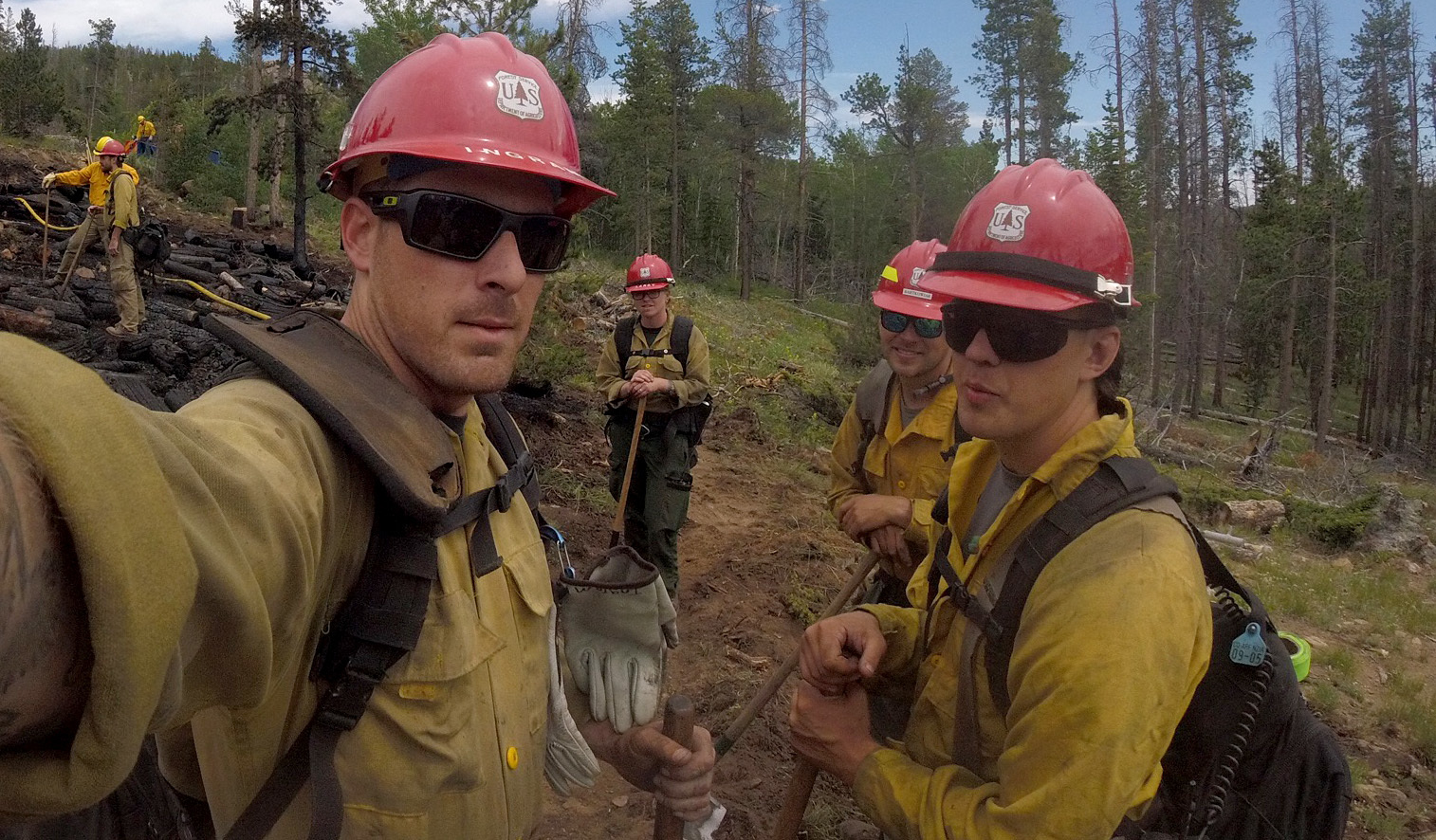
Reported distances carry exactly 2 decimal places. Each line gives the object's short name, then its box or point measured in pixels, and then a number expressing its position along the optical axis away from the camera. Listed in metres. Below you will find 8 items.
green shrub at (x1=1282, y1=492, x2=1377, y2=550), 11.60
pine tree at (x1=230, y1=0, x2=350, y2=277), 16.44
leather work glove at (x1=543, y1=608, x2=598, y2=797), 1.81
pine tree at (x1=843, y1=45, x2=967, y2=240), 39.06
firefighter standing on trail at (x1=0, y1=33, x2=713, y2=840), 0.70
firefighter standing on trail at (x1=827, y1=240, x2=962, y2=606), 3.86
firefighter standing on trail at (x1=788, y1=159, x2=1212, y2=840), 1.58
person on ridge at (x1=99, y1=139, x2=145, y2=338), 10.62
